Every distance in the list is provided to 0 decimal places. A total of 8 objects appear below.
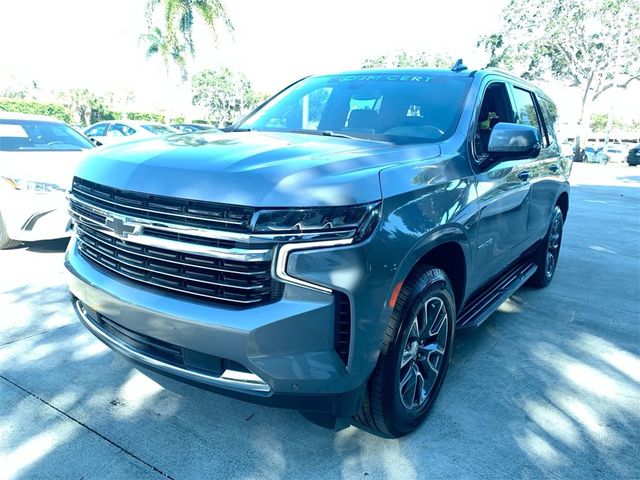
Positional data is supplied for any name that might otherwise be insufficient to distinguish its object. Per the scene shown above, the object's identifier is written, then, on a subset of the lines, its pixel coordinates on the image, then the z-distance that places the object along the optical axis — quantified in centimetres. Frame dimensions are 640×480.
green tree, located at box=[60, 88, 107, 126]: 4575
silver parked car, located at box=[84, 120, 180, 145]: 1324
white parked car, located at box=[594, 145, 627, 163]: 3657
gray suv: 189
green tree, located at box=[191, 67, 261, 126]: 7431
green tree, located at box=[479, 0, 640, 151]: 2894
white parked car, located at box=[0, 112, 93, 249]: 540
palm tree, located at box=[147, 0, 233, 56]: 2158
